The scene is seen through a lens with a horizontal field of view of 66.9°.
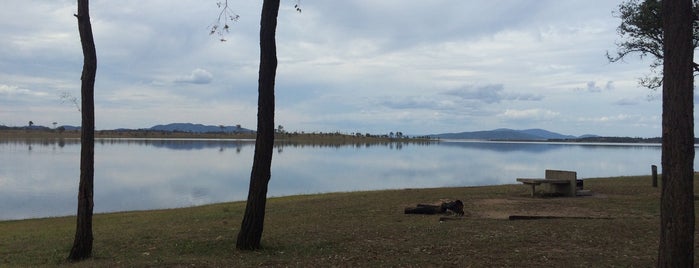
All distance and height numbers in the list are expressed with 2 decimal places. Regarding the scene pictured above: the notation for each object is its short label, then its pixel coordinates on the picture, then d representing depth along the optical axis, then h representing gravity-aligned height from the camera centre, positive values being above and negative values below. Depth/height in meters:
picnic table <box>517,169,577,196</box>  17.28 -1.37
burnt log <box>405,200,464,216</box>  13.05 -1.71
